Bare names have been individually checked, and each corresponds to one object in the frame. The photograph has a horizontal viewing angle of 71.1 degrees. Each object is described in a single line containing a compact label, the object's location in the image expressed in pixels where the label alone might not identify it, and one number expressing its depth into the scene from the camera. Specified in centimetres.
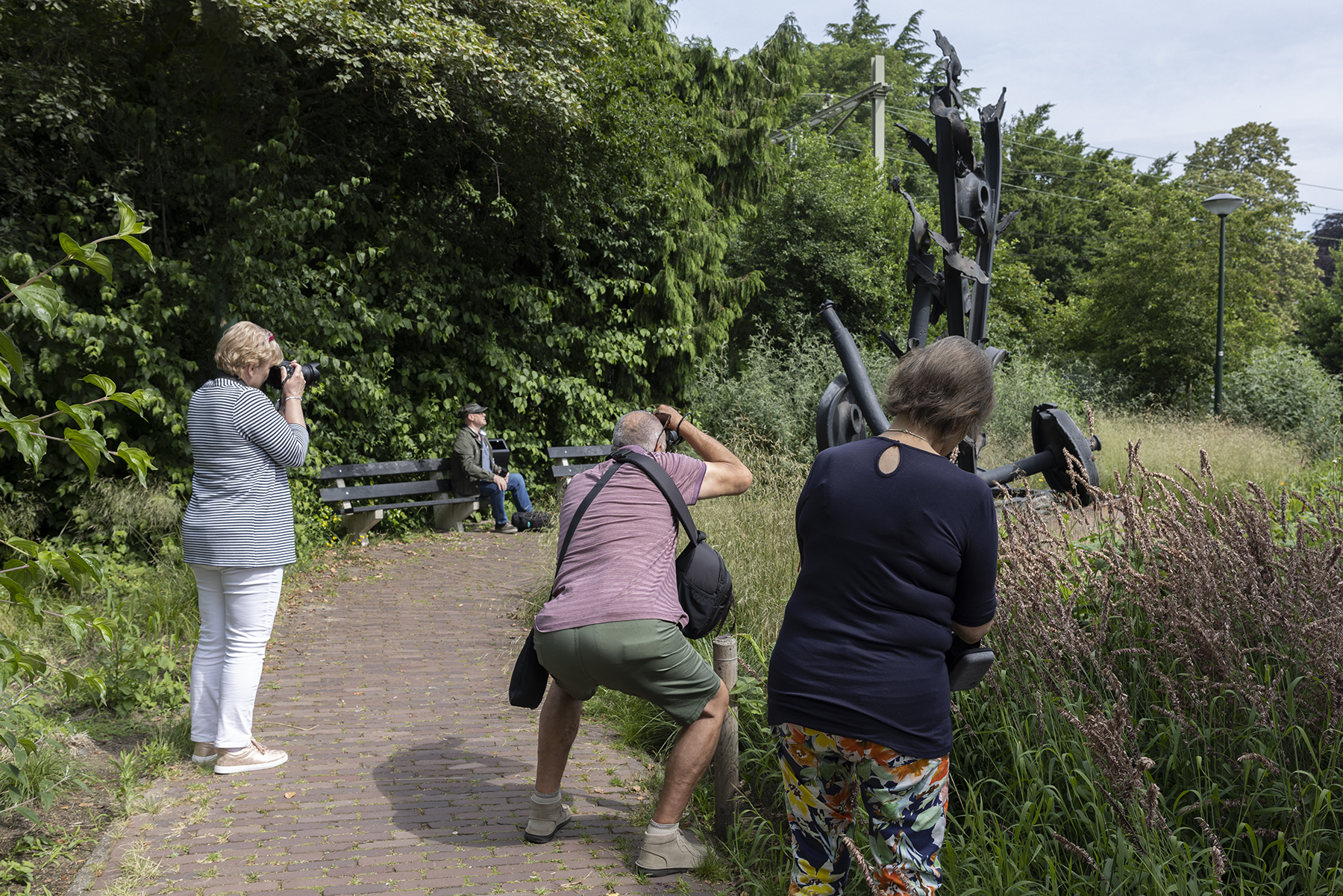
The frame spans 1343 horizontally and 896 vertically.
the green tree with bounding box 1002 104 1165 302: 4169
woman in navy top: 225
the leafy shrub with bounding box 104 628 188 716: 495
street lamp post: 1717
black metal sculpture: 550
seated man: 1105
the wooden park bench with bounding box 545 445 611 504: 1237
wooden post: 373
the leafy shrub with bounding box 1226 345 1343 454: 1650
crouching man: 329
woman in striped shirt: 416
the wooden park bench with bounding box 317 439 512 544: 1020
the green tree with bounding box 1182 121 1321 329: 3528
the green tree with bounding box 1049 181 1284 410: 1986
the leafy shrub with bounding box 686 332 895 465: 1373
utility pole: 2019
